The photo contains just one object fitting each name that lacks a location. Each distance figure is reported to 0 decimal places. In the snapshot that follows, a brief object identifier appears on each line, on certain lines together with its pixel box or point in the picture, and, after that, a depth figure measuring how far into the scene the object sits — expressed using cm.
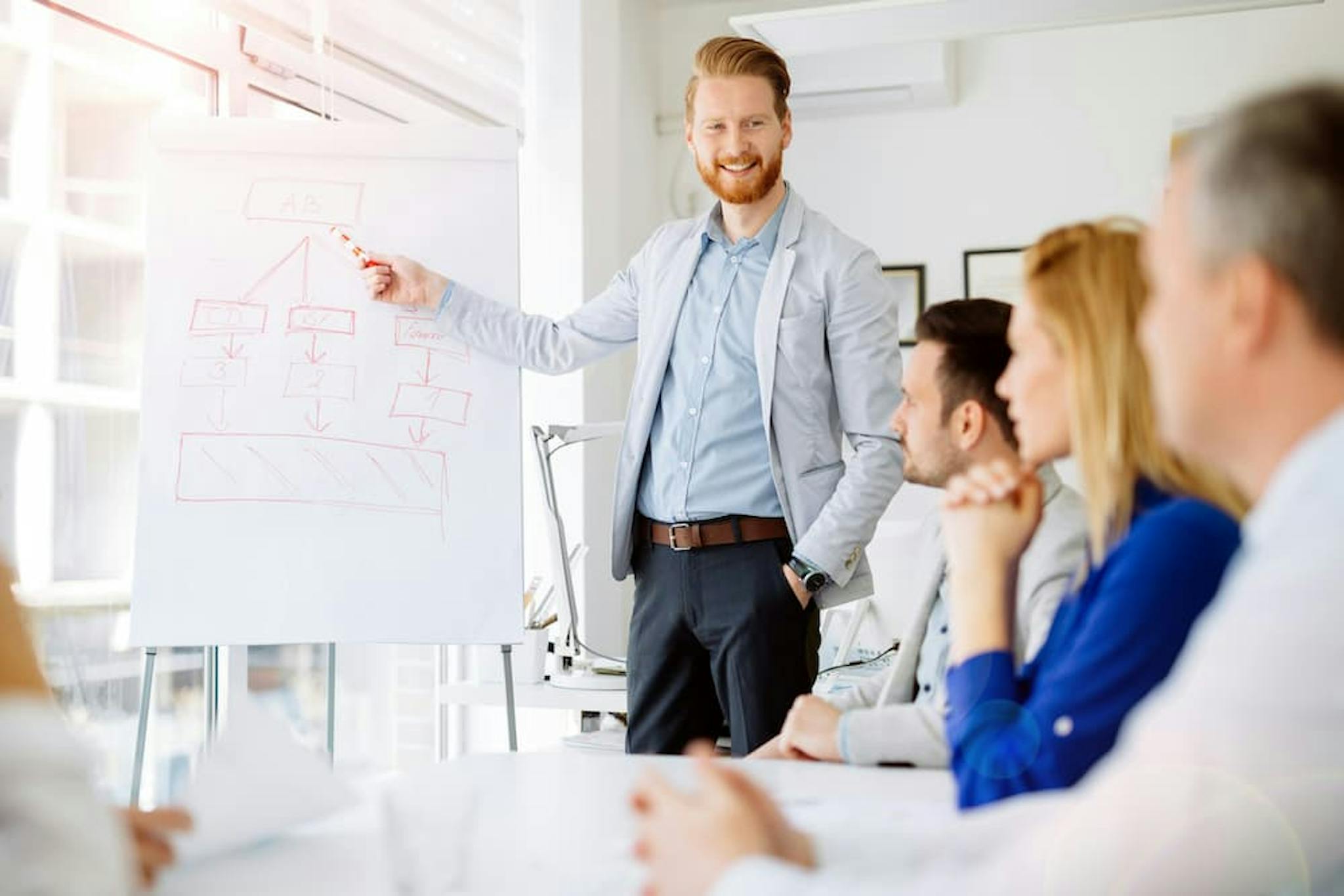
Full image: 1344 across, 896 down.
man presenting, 238
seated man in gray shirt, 156
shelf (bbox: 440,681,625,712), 334
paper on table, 109
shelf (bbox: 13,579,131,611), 277
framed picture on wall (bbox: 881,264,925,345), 509
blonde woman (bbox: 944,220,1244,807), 108
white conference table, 105
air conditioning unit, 480
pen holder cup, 355
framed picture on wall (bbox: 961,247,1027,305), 500
